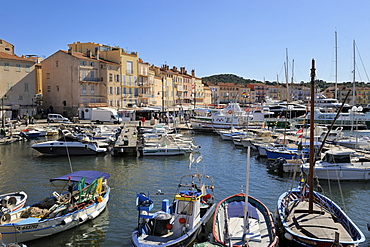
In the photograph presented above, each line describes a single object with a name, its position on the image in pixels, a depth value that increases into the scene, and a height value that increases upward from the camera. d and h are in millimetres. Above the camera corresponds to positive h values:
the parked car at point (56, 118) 61000 -1941
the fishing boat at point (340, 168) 25328 -4725
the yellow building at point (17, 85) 62469 +4413
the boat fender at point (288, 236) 13311 -5227
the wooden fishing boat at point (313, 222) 12873 -5051
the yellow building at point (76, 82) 67312 +5421
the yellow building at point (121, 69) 74250 +9074
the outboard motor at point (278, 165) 28766 -5082
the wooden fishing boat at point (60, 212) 14664 -5115
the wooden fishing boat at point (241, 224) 13039 -5155
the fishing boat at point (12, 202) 16322 -4919
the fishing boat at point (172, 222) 13398 -5003
